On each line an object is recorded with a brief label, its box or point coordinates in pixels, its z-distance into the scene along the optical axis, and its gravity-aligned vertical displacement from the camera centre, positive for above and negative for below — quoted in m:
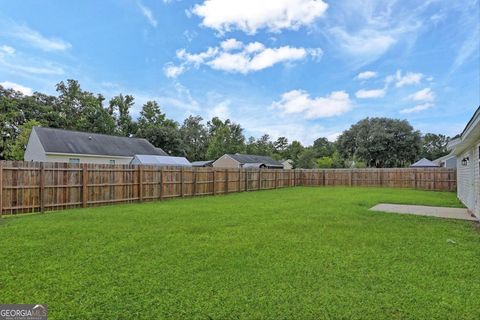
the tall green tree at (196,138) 47.27 +4.15
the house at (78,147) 20.34 +1.14
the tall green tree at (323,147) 58.48 +3.56
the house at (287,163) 51.73 +0.13
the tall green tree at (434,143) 59.05 +4.57
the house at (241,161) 38.78 +0.32
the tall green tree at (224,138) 42.47 +3.93
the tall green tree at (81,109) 33.00 +6.04
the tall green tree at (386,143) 35.94 +2.63
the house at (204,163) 38.66 +0.02
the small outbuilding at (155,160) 21.95 +0.23
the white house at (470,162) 6.72 +0.11
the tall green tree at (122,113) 36.47 +6.22
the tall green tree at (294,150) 56.99 +2.71
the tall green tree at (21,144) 25.42 +1.58
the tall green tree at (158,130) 36.62 +4.15
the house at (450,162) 22.48 +0.21
